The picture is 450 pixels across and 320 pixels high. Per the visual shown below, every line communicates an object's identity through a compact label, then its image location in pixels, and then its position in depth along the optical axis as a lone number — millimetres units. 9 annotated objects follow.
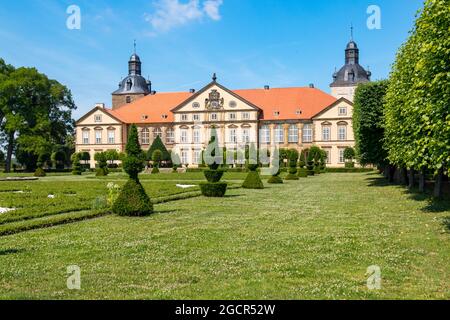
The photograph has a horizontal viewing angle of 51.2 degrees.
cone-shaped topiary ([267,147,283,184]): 29625
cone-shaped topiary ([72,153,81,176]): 48406
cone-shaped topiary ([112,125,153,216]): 13094
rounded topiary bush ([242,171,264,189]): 24922
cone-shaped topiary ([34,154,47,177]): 43219
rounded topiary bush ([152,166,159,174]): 48344
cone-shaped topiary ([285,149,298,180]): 34444
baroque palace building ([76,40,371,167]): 63906
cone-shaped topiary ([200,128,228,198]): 19797
